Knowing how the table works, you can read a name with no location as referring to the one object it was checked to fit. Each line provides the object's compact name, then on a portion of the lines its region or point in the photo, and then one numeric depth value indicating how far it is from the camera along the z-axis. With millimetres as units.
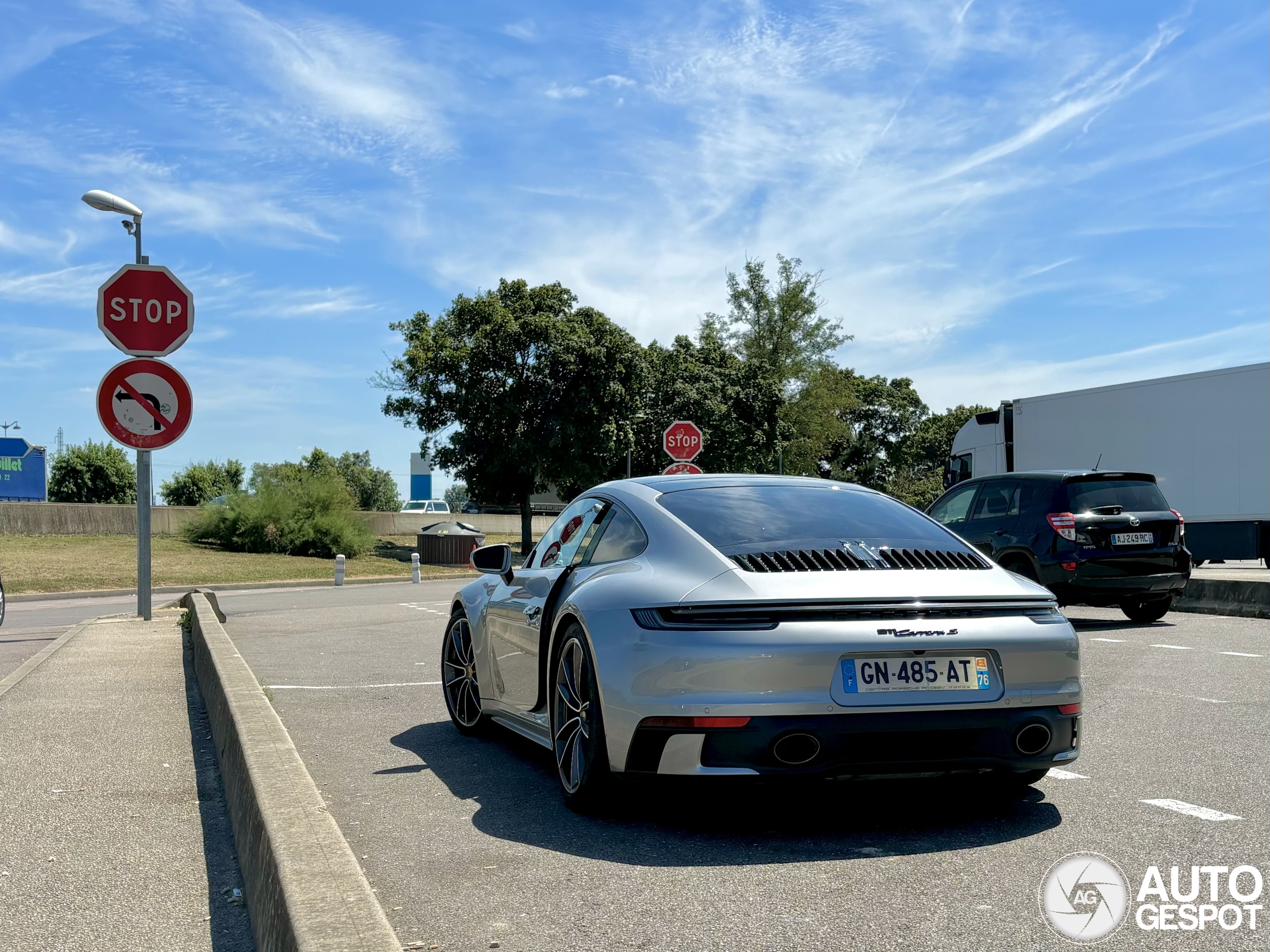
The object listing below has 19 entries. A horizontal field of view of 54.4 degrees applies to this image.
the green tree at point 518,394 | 48062
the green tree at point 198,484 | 99750
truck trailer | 20781
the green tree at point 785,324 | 64375
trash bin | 40281
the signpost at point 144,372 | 12438
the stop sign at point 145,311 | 12781
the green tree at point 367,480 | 145125
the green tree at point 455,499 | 141500
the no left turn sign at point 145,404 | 12383
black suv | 12609
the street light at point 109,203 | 15320
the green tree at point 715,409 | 59969
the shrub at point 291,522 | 37875
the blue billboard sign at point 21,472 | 60781
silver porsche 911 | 4125
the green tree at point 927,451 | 95750
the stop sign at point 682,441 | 20375
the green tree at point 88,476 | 99188
